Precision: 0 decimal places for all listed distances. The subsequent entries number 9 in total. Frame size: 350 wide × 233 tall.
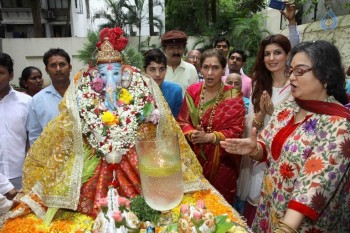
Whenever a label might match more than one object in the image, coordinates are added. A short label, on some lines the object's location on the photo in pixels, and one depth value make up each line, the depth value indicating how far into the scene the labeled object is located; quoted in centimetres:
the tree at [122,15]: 1495
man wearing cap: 464
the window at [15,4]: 2733
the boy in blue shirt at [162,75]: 380
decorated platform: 183
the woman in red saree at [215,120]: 333
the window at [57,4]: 2875
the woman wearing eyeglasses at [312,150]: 180
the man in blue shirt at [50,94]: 336
